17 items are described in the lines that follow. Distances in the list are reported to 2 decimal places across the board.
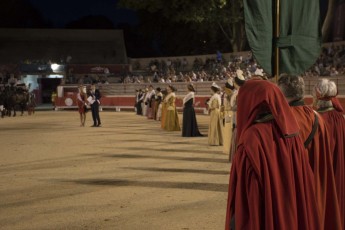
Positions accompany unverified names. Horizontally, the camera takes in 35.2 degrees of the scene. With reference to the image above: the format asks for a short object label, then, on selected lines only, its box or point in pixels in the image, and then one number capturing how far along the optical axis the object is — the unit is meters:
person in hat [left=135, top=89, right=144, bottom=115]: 35.09
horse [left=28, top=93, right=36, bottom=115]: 38.25
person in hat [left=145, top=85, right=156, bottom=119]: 30.99
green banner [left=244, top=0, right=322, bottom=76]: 5.71
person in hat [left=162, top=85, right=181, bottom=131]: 22.38
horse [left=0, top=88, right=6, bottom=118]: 34.98
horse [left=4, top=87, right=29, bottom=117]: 36.00
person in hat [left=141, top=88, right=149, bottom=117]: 32.47
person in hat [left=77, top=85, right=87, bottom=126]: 24.66
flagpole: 5.66
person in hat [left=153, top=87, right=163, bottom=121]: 28.62
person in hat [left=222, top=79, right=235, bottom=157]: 13.95
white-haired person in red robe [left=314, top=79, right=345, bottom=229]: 6.02
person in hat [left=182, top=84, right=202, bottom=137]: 19.75
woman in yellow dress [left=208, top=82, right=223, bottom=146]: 16.70
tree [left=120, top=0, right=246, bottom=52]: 41.47
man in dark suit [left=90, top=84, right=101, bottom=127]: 24.64
